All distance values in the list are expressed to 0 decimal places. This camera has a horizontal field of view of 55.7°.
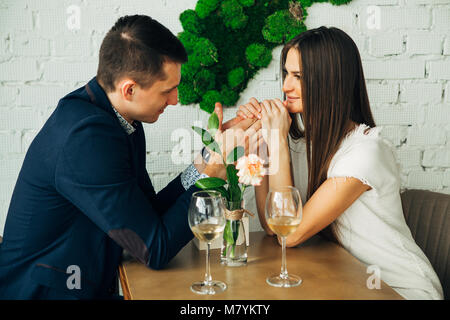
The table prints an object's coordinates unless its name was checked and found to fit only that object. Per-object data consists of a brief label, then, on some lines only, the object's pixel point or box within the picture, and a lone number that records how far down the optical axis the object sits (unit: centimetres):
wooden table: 96
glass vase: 113
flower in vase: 104
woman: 124
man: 105
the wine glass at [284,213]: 101
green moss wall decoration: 166
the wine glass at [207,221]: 98
